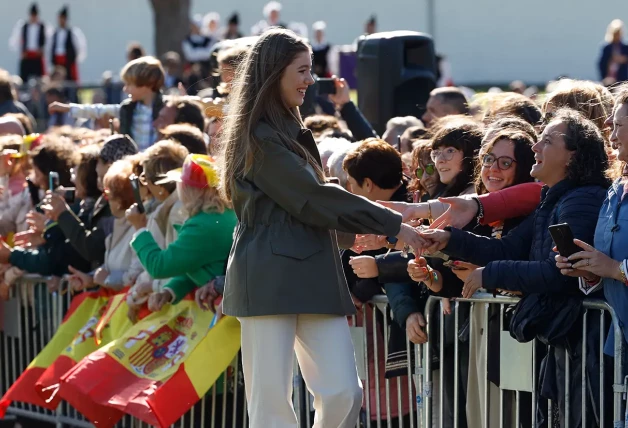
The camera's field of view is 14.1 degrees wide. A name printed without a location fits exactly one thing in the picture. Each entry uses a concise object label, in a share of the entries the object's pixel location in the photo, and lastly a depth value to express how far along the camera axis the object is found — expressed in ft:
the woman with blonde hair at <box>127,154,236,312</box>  42.63
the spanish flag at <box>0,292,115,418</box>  48.71
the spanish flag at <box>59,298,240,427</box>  42.26
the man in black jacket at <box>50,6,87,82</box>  166.08
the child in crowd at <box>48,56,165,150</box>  60.71
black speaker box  59.48
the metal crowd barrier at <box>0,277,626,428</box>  33.94
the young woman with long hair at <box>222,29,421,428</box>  32.92
